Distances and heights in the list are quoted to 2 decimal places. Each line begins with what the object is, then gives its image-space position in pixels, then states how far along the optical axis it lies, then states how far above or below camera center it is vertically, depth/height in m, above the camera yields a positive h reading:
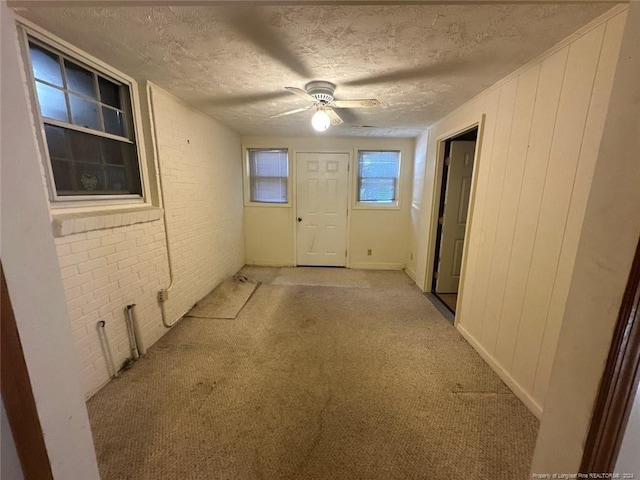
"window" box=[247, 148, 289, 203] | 4.32 +0.18
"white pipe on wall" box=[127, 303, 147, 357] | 2.00 -1.12
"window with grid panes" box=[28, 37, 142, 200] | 1.53 +0.38
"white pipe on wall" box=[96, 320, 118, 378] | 1.76 -1.12
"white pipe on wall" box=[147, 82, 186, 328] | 2.17 -0.13
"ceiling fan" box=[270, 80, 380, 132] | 2.01 +0.68
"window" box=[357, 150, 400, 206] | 4.25 +0.17
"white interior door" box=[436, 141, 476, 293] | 3.05 -0.31
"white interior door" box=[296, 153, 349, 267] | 4.24 -0.35
